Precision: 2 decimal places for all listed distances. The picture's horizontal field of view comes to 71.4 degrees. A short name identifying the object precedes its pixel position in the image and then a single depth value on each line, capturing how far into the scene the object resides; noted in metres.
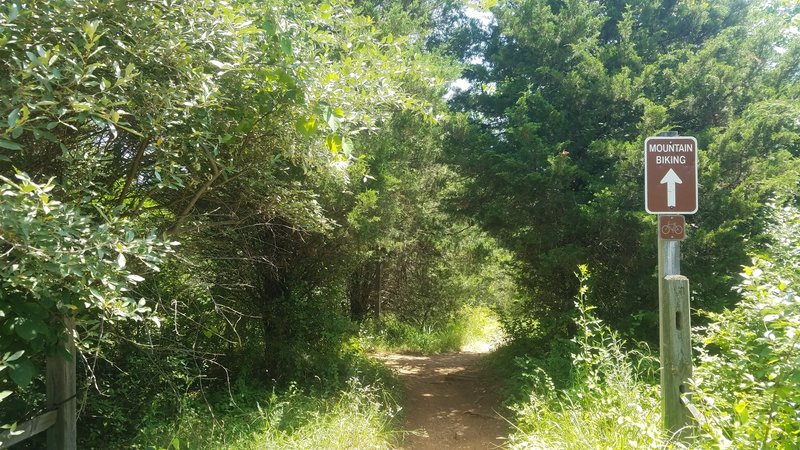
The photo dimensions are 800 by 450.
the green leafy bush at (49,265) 2.49
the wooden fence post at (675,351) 3.42
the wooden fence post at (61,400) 3.90
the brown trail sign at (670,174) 3.45
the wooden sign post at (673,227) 3.43
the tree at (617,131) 7.12
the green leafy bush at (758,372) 2.55
